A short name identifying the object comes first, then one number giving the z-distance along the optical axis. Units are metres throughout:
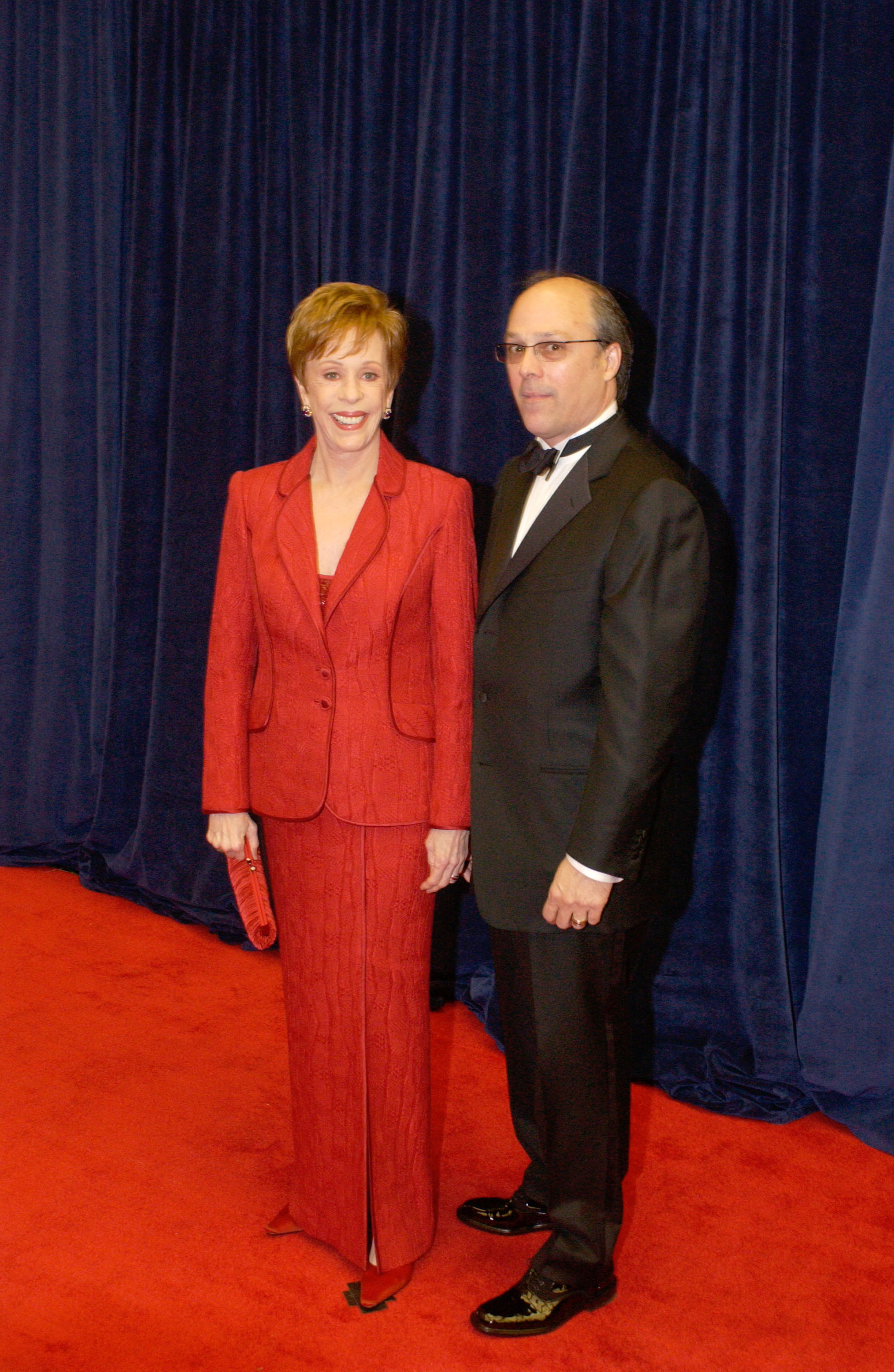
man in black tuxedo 1.69
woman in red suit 1.88
